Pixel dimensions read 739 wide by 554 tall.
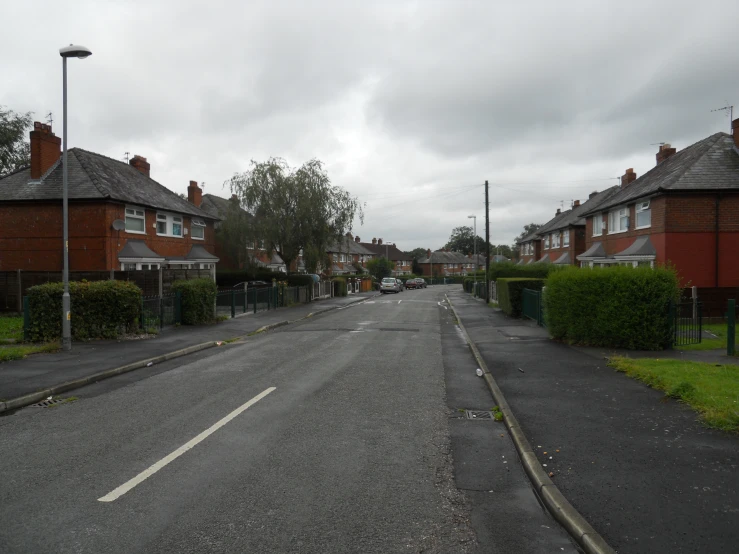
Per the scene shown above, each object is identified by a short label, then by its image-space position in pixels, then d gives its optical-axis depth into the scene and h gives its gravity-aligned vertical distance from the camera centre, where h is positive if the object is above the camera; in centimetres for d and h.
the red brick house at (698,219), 2223 +209
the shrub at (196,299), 1850 -116
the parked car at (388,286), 5494 -197
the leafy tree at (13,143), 3781 +915
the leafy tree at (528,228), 13927 +1050
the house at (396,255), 11419 +276
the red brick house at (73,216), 2475 +243
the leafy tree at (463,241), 15132 +758
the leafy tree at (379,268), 7412 -13
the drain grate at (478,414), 740 -210
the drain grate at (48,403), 811 -213
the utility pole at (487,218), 3550 +330
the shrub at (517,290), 2230 -97
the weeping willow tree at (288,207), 3181 +365
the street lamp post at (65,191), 1212 +190
